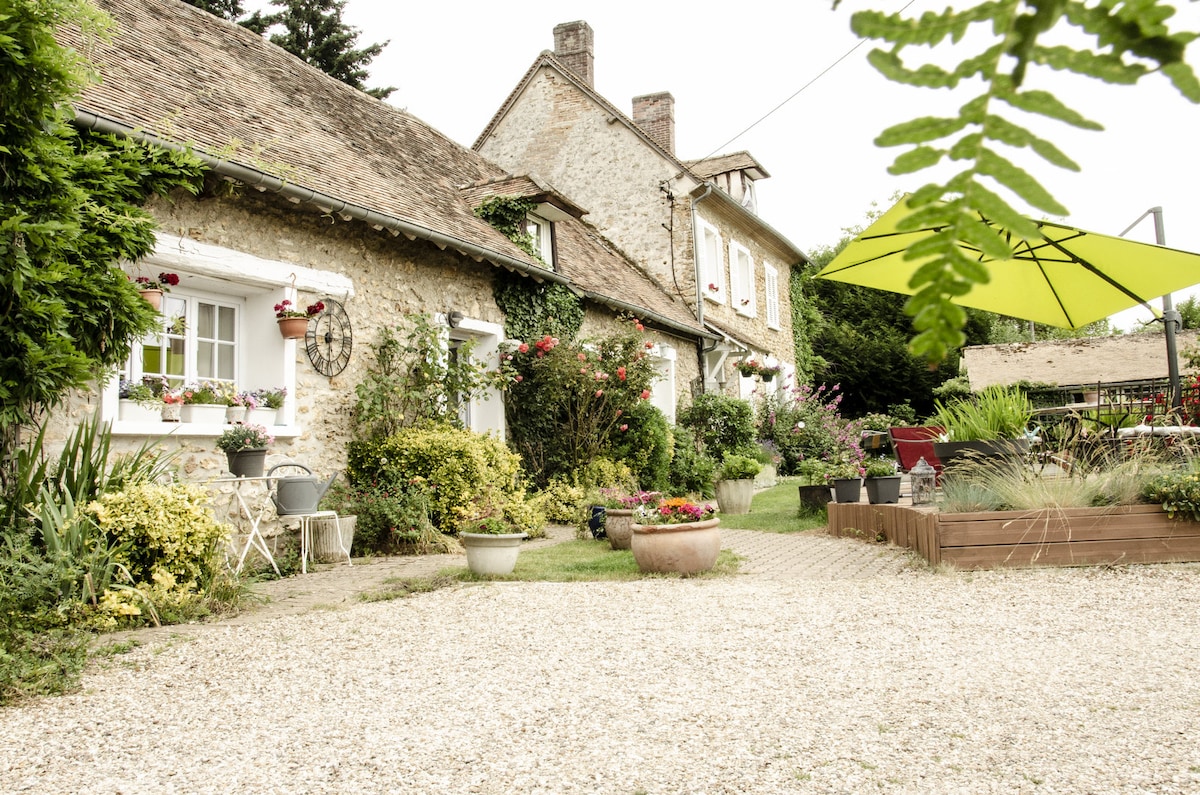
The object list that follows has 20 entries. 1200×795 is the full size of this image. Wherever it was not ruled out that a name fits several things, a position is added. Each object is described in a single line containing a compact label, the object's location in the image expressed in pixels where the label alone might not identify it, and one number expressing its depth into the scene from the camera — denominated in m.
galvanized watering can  6.76
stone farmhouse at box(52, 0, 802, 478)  6.80
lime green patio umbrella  4.34
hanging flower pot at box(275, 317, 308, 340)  7.39
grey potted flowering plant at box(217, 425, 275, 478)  6.68
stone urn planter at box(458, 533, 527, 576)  6.45
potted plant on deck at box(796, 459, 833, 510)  10.16
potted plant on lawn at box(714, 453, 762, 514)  11.22
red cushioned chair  10.53
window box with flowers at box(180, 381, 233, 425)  6.72
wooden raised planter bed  6.20
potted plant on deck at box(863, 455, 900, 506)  9.09
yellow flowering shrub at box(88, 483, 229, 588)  5.11
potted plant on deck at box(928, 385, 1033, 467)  7.61
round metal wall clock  7.87
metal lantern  8.32
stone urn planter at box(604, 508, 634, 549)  8.07
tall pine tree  19.25
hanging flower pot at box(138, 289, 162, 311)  6.16
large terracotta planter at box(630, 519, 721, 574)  6.47
